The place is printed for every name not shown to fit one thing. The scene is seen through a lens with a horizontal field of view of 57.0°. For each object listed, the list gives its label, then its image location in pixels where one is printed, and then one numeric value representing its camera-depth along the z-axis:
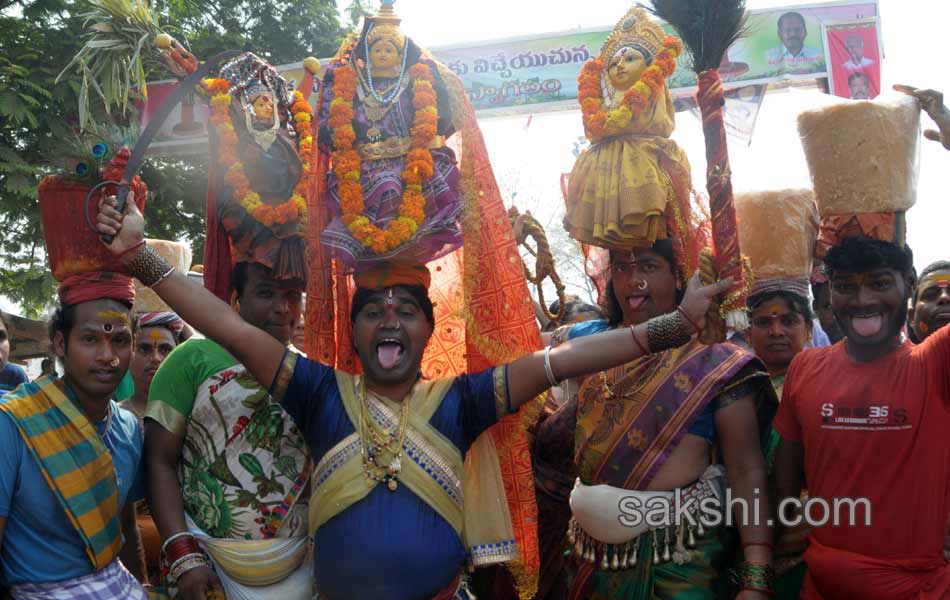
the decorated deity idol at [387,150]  3.42
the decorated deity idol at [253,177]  3.89
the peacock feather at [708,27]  3.26
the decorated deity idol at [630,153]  3.75
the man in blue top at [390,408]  3.18
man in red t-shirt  3.25
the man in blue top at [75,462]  3.34
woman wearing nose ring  3.60
